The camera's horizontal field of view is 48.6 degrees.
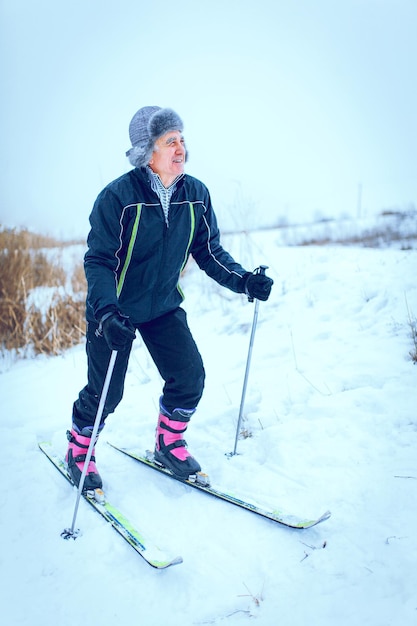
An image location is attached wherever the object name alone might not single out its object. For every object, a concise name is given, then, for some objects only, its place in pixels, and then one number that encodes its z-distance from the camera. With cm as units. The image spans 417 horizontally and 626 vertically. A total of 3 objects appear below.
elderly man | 227
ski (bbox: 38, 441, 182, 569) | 186
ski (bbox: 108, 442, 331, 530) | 207
